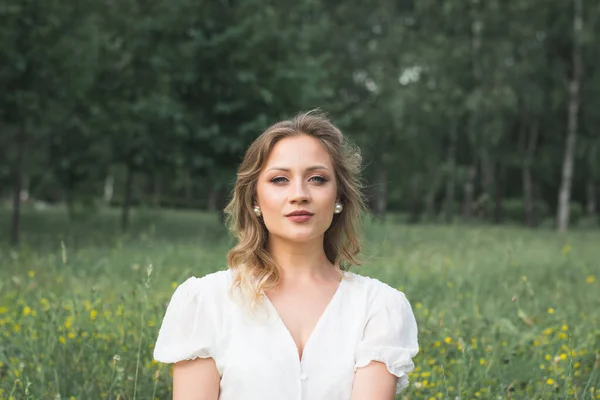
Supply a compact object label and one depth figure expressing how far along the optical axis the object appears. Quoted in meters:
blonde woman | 2.07
